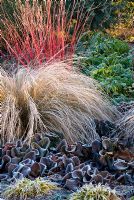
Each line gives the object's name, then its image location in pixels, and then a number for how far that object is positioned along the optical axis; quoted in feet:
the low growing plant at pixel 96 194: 9.48
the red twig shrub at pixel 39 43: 19.84
